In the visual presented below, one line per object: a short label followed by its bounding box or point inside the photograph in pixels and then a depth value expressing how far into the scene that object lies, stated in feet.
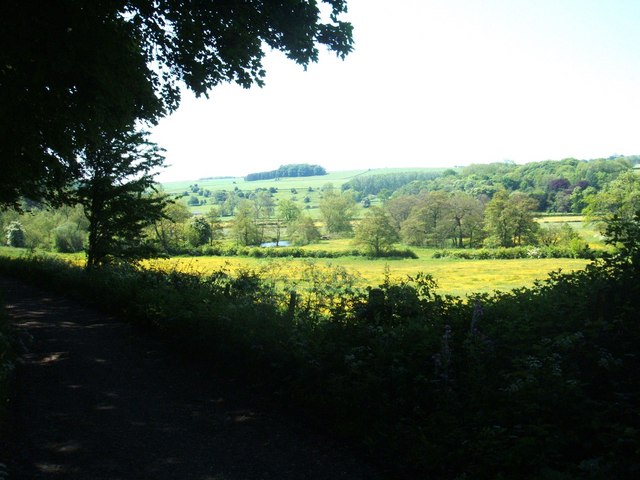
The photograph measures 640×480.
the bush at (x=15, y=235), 186.29
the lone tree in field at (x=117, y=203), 55.72
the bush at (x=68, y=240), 172.86
